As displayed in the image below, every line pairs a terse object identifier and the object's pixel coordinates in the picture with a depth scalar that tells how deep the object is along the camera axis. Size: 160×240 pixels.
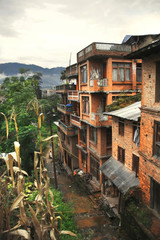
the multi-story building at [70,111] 25.34
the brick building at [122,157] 12.35
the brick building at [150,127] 8.57
